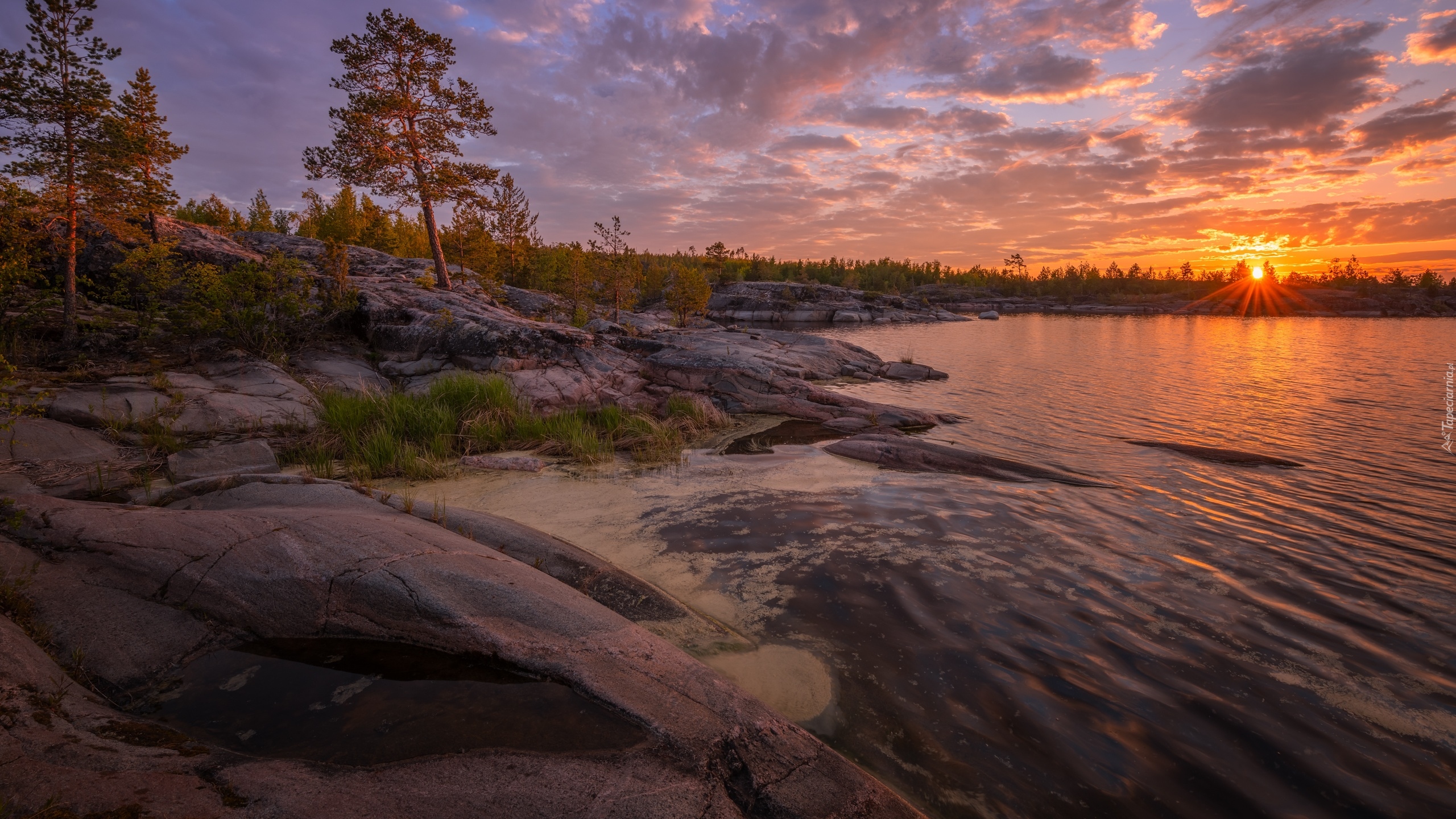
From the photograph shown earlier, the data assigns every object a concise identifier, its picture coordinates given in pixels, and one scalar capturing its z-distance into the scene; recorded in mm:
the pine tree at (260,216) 37250
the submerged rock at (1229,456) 9391
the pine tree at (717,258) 61844
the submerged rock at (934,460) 8766
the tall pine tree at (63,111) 9953
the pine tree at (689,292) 37531
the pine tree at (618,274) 32875
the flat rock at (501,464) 8031
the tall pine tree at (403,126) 18828
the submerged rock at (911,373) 20656
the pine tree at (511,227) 30734
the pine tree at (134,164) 10945
